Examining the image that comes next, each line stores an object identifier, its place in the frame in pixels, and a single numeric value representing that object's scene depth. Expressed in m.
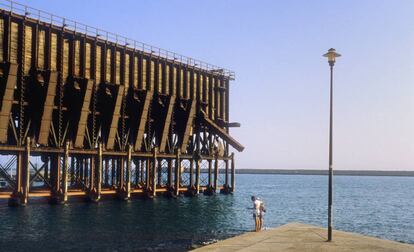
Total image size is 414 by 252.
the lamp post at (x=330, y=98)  22.50
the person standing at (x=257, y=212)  27.18
